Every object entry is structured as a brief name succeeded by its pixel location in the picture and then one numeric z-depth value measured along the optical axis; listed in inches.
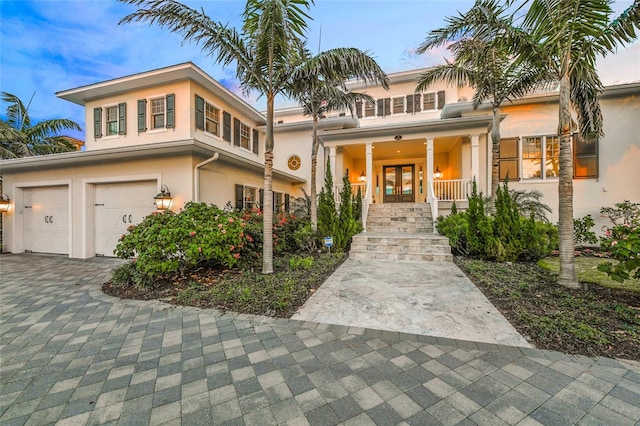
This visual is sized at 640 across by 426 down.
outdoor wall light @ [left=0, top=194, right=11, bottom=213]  325.7
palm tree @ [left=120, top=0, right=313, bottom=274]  168.4
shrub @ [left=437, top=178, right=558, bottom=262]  225.1
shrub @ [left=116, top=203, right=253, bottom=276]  164.1
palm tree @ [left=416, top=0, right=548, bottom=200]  175.3
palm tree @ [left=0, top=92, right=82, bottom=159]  412.2
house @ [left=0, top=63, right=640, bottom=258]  281.1
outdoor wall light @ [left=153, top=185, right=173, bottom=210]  255.6
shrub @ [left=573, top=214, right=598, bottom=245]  307.7
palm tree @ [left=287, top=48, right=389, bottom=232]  180.4
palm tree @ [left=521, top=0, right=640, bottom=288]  147.9
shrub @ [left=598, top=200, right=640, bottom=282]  114.3
